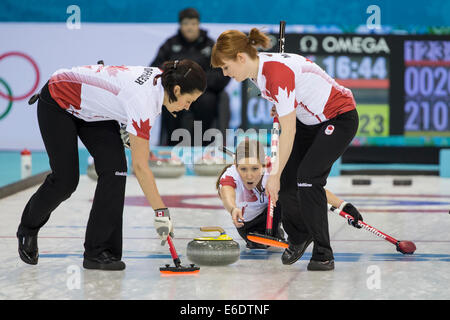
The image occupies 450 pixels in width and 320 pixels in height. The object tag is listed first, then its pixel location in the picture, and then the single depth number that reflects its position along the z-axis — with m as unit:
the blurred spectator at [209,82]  19.78
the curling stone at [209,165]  18.59
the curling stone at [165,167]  17.98
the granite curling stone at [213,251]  7.84
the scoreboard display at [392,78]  19.31
